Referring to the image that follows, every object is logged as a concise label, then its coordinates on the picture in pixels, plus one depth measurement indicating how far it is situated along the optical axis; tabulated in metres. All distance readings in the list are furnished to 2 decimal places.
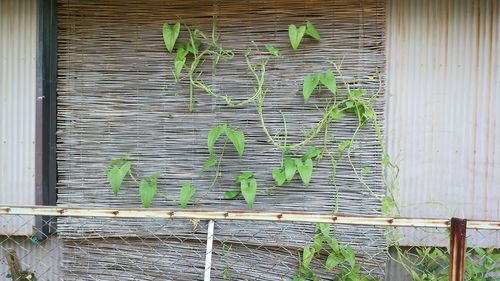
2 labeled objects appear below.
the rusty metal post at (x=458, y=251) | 2.30
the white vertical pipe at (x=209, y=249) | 2.79
